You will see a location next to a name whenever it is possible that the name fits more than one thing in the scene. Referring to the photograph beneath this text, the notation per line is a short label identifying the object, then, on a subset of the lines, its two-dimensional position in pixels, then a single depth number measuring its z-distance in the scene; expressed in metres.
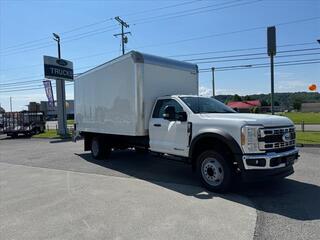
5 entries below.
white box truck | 4.66
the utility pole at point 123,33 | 27.12
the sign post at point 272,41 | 10.32
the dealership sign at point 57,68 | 19.48
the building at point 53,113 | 69.11
